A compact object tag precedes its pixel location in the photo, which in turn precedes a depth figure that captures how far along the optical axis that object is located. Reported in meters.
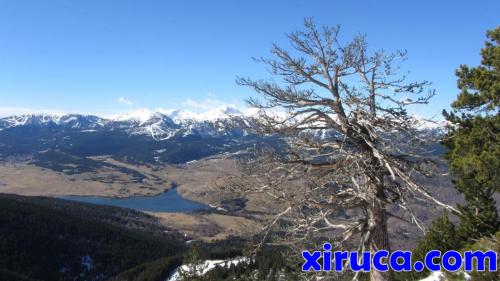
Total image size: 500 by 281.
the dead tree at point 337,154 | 15.74
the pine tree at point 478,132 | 21.14
